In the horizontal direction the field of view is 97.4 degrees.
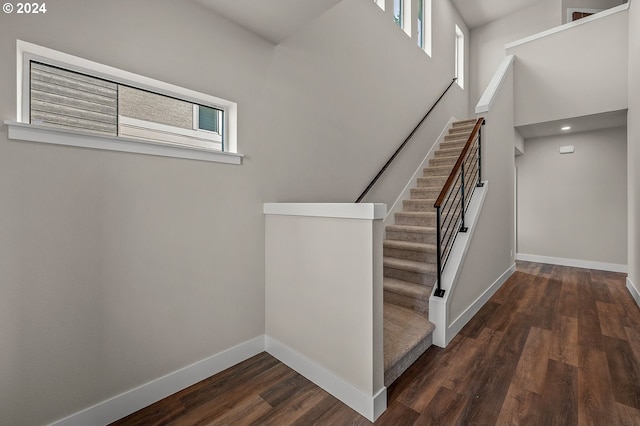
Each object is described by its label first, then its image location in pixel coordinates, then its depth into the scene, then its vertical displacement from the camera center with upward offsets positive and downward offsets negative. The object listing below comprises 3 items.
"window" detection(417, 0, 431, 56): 5.07 +3.42
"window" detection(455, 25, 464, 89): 6.54 +3.69
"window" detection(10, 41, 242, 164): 1.42 +0.63
